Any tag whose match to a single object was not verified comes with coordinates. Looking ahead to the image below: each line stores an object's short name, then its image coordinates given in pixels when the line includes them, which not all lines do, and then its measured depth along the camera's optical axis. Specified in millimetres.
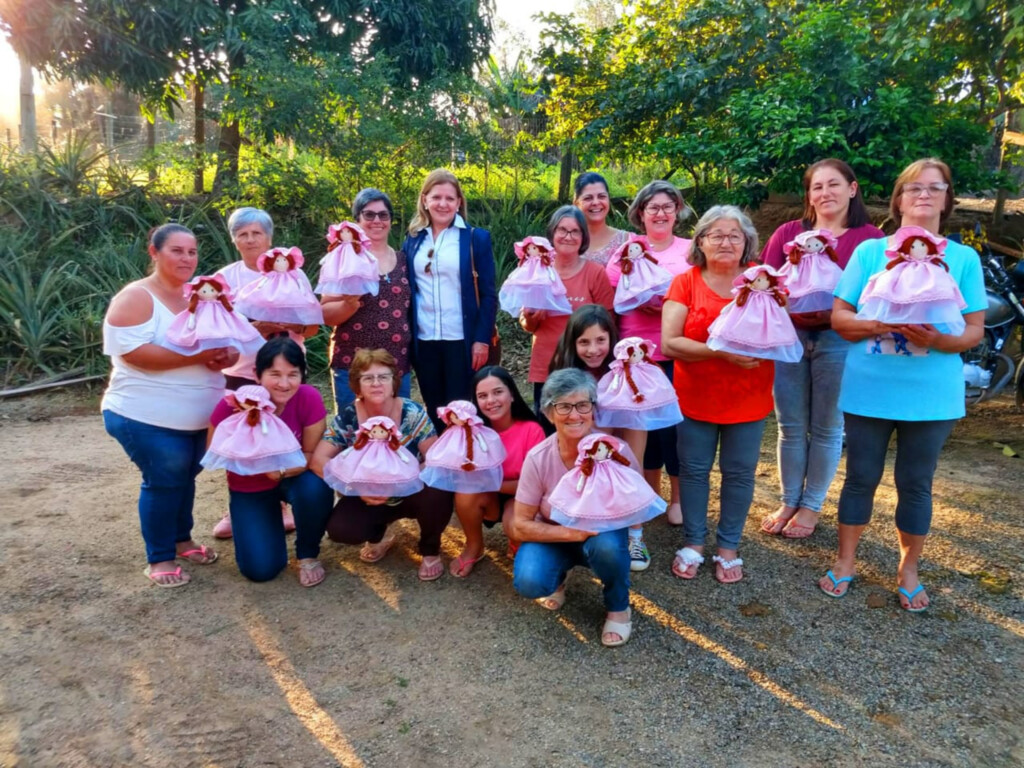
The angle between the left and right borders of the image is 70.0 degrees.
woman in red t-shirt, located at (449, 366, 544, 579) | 3195
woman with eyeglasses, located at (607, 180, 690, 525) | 3529
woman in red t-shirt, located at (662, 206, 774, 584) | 3031
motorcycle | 5172
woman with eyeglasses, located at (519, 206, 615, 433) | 3604
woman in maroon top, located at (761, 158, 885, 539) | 3232
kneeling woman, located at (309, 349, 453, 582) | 3260
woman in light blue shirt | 2695
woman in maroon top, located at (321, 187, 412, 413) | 3664
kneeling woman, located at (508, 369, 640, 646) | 2766
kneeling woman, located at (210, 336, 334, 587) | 3211
